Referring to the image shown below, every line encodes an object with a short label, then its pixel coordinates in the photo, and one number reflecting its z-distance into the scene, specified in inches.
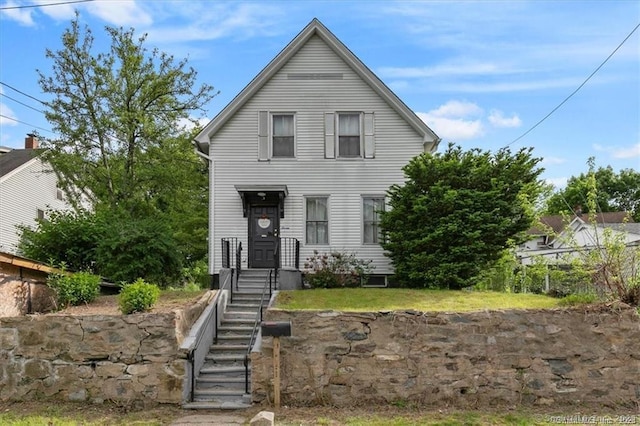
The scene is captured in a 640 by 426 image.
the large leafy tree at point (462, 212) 491.2
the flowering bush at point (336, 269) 539.5
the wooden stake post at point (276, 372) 310.0
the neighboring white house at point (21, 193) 933.8
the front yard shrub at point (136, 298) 341.1
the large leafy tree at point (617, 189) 2199.8
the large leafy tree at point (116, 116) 716.7
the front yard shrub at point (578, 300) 349.7
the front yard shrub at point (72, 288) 395.2
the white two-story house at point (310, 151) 609.3
